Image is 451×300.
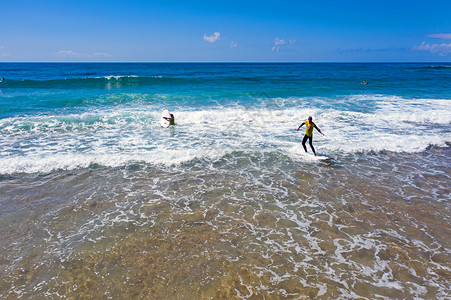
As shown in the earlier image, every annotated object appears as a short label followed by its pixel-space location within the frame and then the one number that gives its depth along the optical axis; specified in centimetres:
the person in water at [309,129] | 1109
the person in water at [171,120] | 1631
